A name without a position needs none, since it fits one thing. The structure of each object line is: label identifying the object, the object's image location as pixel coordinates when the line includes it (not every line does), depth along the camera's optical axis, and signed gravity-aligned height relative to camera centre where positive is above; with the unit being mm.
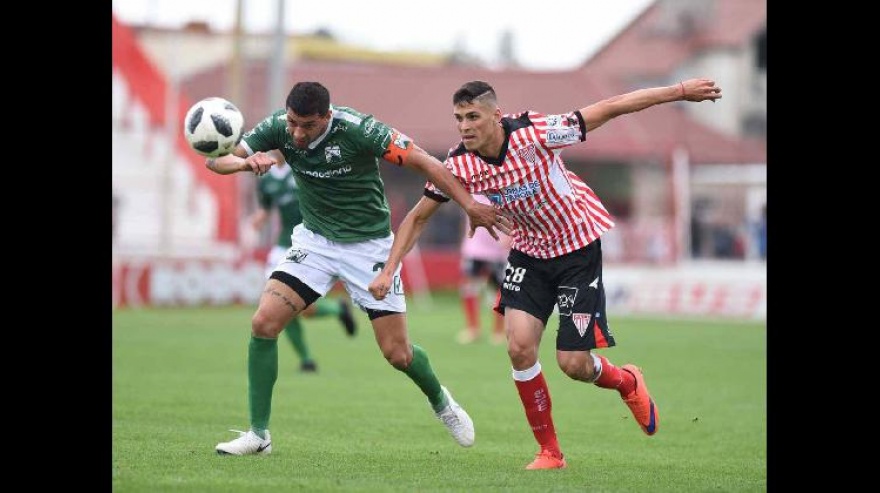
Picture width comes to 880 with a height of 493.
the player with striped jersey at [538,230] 18219 +489
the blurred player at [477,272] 44031 +494
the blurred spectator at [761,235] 64250 +1559
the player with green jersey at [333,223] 18500 +550
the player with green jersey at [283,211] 32062 +1051
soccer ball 17984 +1108
